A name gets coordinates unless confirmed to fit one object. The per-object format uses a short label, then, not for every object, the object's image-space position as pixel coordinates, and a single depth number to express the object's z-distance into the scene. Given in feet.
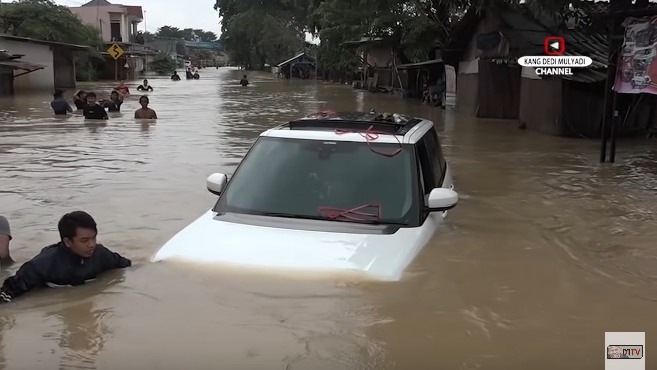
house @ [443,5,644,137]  52.75
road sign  158.30
